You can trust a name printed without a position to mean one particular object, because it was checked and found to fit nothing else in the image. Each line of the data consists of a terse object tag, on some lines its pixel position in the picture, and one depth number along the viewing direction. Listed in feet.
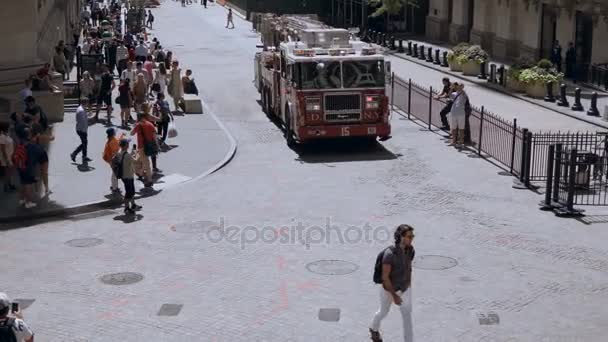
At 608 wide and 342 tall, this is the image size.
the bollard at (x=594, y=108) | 104.27
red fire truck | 82.17
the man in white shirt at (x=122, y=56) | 118.93
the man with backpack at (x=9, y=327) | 32.40
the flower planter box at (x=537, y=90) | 117.60
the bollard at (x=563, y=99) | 110.73
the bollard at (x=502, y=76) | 128.16
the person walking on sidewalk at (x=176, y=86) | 104.06
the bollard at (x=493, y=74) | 131.54
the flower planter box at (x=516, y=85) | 122.01
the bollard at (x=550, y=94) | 115.65
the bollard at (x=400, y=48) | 175.85
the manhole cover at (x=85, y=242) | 57.36
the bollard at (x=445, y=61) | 152.44
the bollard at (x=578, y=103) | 108.27
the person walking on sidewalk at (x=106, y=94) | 95.14
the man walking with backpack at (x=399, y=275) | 38.50
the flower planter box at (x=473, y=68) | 141.08
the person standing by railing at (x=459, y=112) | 84.74
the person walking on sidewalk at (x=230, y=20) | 229.86
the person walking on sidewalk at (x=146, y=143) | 70.18
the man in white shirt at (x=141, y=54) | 123.03
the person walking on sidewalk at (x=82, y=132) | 76.13
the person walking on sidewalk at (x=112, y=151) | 67.36
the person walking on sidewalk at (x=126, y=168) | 62.75
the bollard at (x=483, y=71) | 137.86
